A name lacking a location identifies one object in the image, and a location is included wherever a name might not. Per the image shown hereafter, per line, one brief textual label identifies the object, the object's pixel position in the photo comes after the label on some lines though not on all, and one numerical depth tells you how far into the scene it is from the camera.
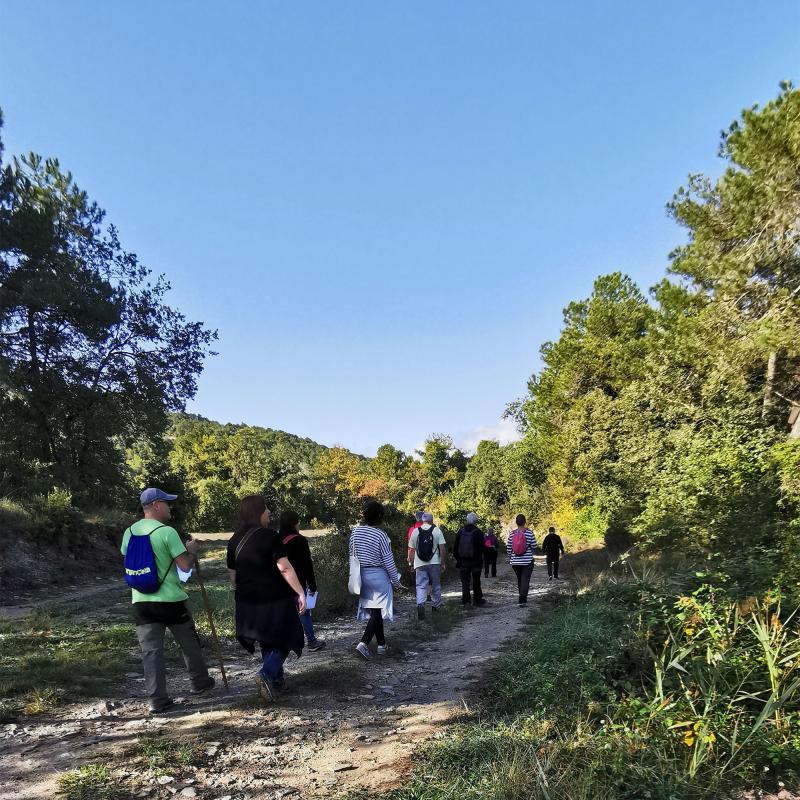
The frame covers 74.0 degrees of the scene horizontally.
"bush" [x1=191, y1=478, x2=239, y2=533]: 42.50
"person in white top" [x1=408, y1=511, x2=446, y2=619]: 8.96
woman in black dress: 4.57
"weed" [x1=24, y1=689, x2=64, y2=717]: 4.38
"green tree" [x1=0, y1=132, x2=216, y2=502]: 11.52
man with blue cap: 4.34
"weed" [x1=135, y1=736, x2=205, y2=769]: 3.45
